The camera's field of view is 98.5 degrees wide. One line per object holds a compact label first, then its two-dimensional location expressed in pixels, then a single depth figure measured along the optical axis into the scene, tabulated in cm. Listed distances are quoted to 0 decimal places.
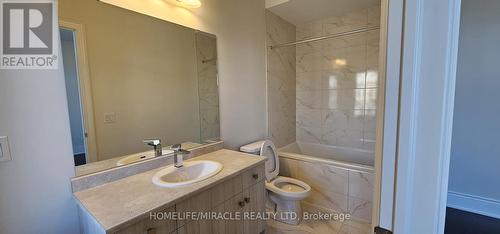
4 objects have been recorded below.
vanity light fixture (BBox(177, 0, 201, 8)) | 173
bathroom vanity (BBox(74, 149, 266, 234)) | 100
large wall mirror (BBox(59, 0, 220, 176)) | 127
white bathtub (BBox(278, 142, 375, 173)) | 253
